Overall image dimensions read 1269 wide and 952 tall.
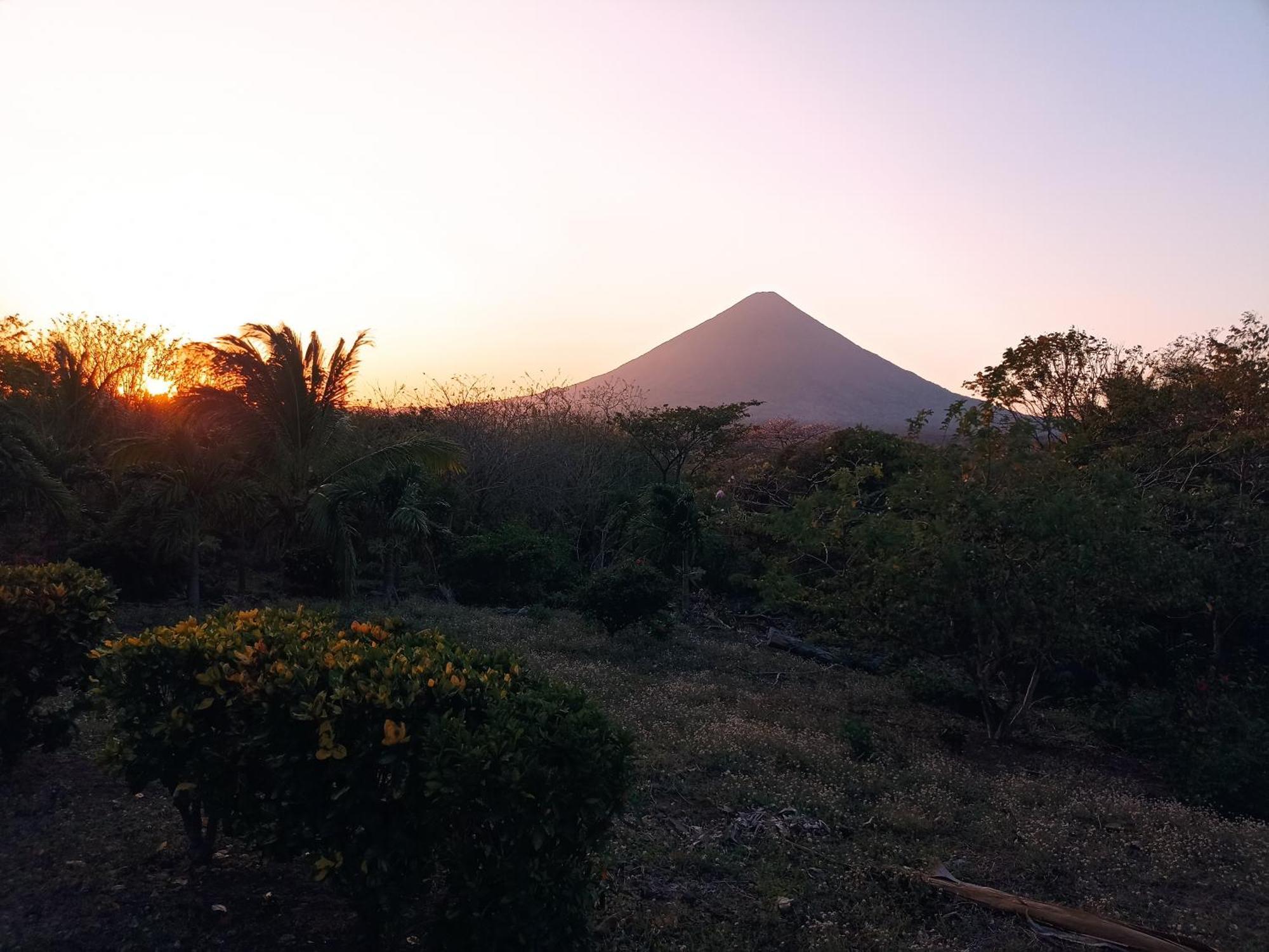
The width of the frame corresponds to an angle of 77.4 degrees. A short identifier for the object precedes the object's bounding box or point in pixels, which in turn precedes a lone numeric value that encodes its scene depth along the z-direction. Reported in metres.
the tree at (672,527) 13.07
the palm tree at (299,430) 12.29
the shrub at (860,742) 7.04
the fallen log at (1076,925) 3.66
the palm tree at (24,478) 9.25
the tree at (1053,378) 16.39
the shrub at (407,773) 2.77
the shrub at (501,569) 14.57
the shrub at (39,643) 4.55
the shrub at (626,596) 11.15
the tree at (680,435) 20.72
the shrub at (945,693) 9.71
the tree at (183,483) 11.13
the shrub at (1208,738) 6.84
